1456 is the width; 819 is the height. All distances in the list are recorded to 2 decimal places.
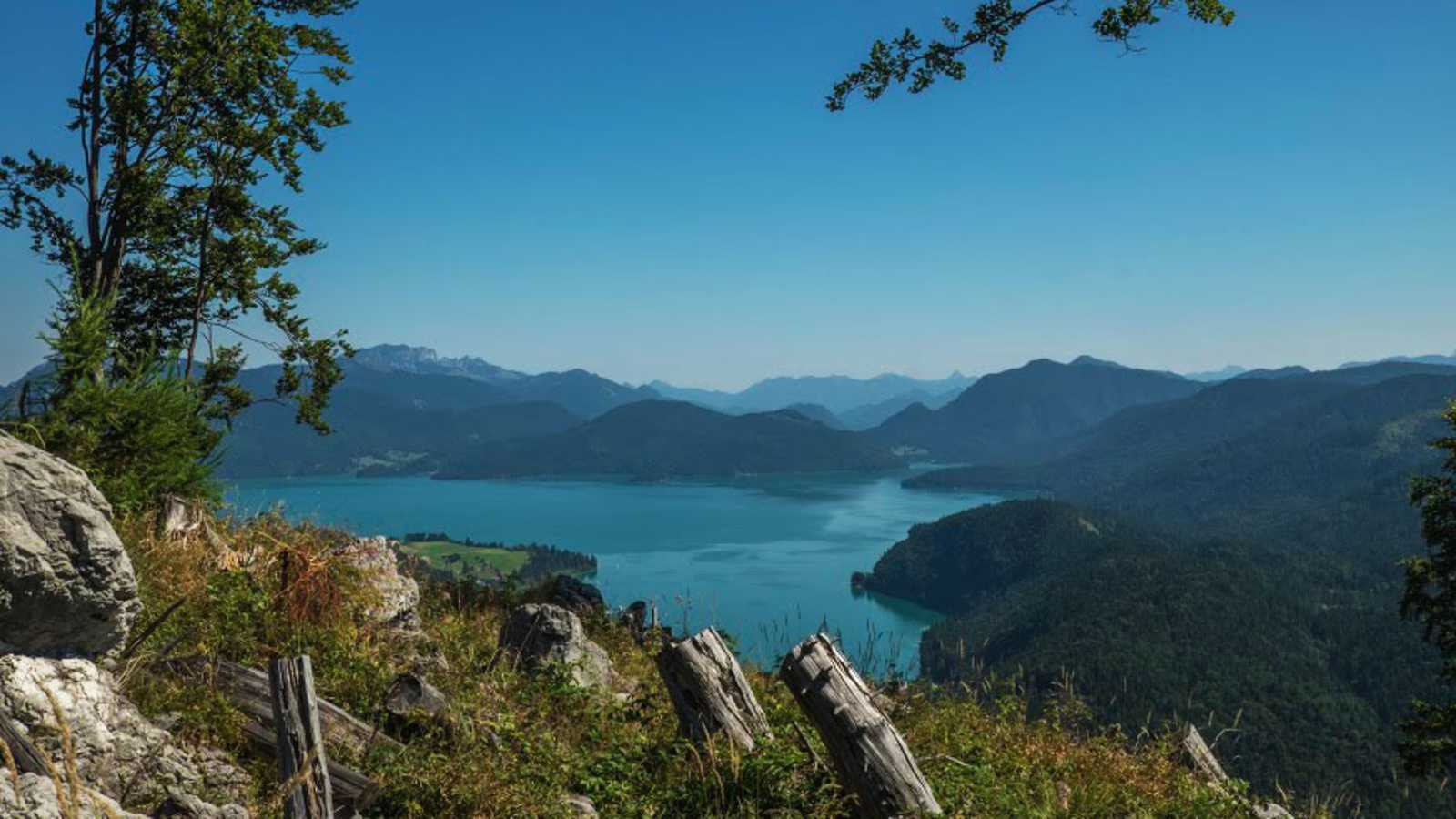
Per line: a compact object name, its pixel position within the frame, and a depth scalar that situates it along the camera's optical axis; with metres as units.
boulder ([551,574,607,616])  13.90
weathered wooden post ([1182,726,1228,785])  9.20
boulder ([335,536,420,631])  8.98
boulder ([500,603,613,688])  8.72
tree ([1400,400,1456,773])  17.61
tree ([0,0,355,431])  14.09
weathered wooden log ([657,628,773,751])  6.66
